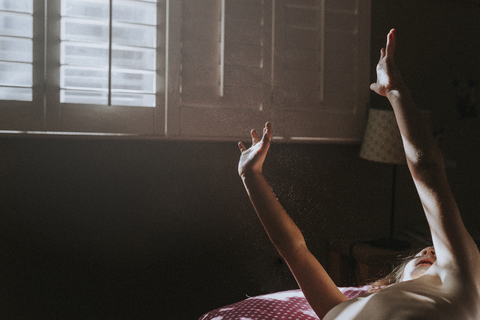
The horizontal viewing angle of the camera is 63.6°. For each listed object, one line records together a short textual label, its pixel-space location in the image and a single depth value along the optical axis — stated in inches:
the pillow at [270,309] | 45.6
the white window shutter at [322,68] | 79.5
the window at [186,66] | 64.6
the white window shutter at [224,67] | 72.6
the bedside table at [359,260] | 72.2
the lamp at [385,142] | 74.3
